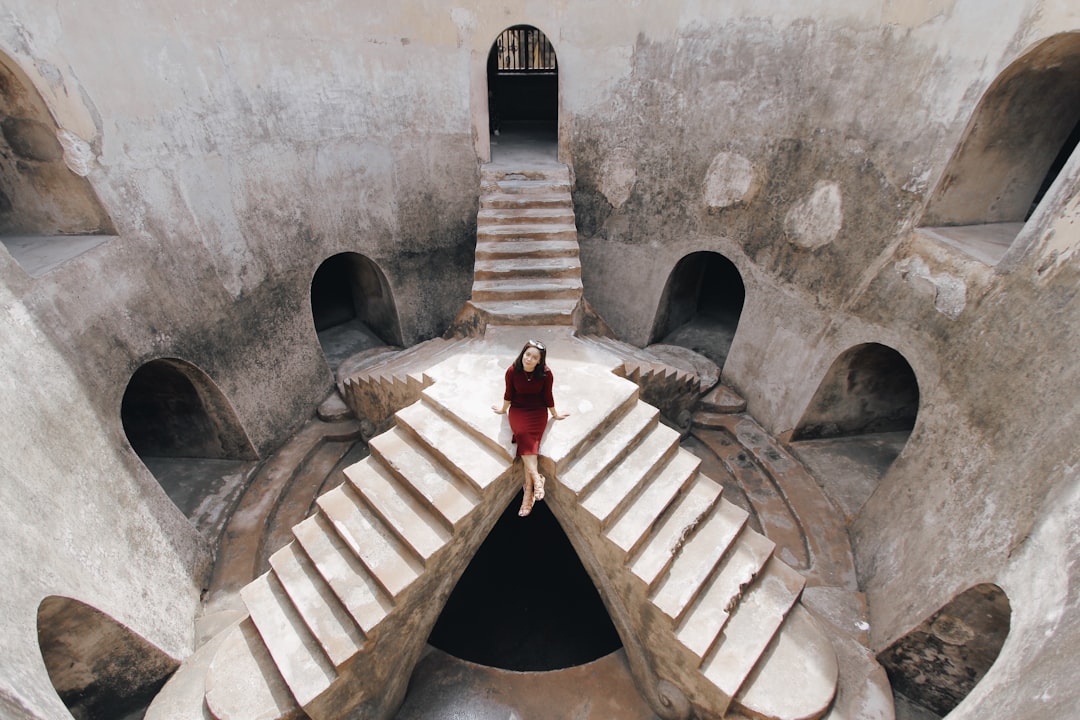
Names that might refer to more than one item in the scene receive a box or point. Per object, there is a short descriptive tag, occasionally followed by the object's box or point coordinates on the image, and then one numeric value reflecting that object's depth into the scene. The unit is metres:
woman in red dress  4.95
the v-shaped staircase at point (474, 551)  4.48
